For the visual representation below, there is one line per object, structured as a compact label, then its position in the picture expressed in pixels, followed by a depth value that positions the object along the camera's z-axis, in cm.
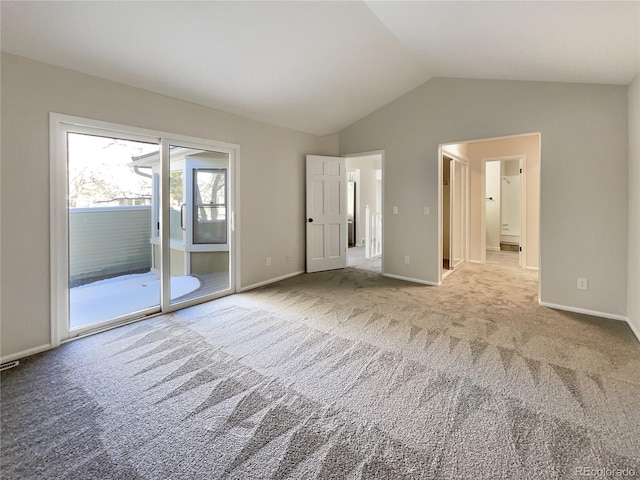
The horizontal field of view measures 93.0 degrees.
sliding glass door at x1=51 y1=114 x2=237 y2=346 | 276
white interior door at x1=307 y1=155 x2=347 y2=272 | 534
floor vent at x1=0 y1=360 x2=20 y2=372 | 230
